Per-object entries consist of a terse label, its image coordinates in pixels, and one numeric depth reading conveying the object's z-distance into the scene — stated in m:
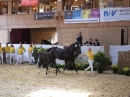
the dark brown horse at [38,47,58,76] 13.55
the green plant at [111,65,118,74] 14.92
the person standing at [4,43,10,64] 21.42
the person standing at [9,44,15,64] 21.19
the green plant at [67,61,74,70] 16.31
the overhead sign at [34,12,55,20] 24.41
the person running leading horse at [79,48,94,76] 14.16
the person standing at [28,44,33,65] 20.64
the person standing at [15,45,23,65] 20.66
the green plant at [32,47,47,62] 18.90
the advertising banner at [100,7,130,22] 20.25
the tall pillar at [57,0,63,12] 24.18
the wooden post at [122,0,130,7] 20.75
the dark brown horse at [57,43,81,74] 14.90
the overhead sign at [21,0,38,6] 24.12
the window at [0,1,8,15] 27.88
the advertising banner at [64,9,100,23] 21.75
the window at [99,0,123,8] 21.48
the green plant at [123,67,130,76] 14.05
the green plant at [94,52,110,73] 15.04
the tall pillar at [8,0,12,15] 27.12
